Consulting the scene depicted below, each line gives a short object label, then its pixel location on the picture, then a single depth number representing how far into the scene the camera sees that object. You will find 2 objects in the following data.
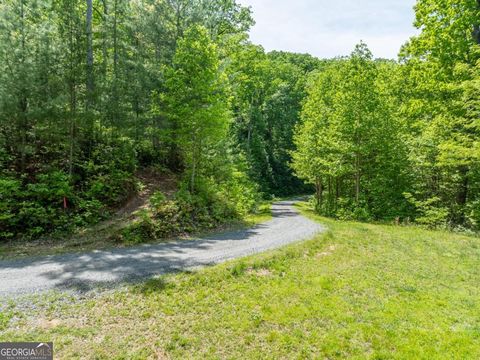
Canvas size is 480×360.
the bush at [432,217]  14.47
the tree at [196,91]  13.73
